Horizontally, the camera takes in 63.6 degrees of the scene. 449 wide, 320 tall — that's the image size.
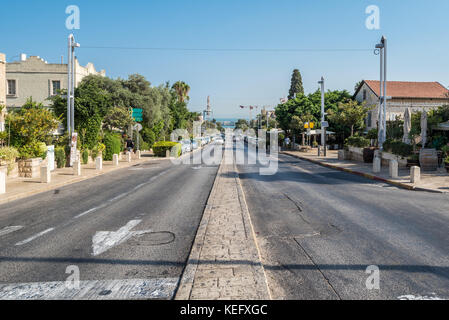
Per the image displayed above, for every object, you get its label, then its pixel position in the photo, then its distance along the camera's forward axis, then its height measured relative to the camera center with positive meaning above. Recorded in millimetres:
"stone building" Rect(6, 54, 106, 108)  41406 +7650
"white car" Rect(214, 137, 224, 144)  69688 +792
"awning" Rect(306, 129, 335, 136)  41566 +1600
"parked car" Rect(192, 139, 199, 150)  50712 +14
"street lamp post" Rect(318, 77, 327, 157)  33362 +2755
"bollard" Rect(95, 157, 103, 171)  21391 -1096
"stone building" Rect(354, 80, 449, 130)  42062 +5735
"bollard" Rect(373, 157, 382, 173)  18594 -1021
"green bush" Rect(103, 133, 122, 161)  28750 +3
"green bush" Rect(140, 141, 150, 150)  41500 -110
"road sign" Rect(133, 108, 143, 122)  36406 +3157
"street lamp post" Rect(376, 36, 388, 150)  22816 +3867
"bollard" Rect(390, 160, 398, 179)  16391 -1078
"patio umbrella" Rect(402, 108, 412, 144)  21991 +1306
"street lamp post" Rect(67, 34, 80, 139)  21203 +4087
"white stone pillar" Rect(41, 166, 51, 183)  15242 -1244
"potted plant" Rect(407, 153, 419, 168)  19023 -780
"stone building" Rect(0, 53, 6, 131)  23953 +4541
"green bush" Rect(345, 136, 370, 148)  25964 +237
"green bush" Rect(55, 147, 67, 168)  21250 -710
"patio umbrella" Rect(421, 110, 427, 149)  20609 +1100
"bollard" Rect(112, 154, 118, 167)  24762 -1029
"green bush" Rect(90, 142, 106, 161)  26428 -366
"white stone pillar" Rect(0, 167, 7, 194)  12305 -1302
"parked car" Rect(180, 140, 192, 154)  42156 -114
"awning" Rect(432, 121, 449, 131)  21642 +1173
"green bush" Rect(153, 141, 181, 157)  35250 -188
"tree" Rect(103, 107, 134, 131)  34062 +2609
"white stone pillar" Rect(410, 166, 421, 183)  14413 -1167
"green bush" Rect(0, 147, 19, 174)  15691 -485
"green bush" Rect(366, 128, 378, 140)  29759 +918
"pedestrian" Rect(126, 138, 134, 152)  32862 +5
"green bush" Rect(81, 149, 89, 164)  24656 -747
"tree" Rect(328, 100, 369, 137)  34156 +2962
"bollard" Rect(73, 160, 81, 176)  18614 -1237
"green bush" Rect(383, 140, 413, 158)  19875 -157
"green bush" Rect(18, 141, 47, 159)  17619 -248
